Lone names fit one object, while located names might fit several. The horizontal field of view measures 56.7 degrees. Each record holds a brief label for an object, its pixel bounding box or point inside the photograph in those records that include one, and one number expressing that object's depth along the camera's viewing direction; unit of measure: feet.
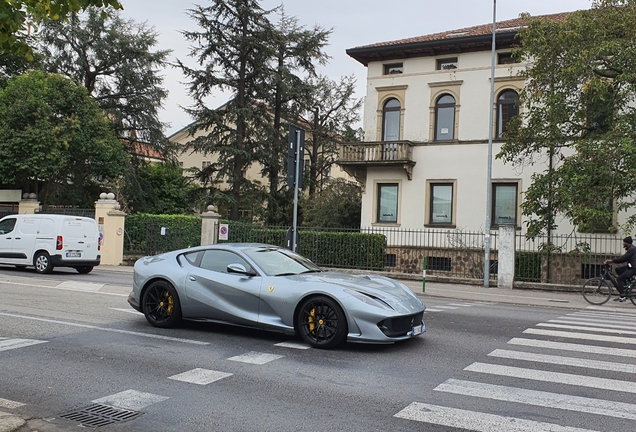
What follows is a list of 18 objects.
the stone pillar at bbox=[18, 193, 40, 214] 92.53
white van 58.54
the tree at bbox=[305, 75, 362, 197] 135.95
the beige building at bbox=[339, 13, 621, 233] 89.71
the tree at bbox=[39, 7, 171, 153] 124.98
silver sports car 24.06
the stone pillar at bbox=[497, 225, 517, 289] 67.56
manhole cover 15.73
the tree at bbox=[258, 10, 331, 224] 114.21
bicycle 48.98
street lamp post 68.18
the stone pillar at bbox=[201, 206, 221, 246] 87.81
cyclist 48.52
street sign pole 50.26
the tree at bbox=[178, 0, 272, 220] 110.63
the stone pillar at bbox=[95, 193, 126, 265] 82.89
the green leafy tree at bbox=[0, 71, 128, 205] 94.38
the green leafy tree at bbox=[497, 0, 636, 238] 59.72
